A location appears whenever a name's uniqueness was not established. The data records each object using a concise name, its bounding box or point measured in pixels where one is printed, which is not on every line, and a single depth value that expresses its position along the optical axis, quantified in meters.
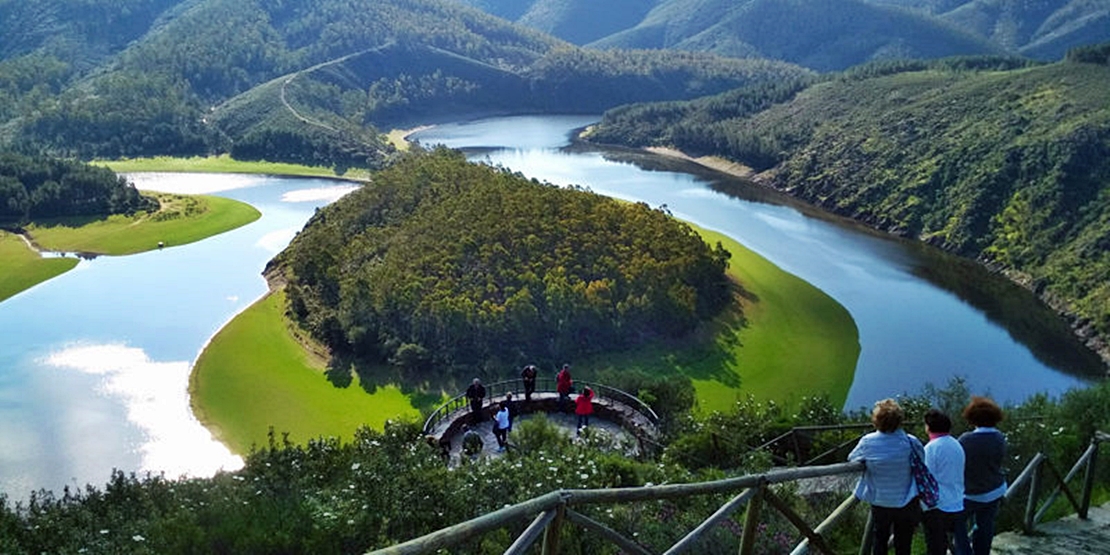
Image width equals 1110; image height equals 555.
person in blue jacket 8.28
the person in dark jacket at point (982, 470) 9.12
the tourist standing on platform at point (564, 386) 28.30
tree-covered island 47.97
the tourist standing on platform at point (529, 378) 28.00
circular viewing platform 27.19
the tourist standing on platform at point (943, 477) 8.62
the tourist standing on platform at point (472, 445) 25.84
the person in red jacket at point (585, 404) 26.67
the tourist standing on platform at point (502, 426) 25.20
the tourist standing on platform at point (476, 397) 26.77
